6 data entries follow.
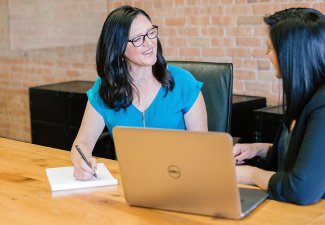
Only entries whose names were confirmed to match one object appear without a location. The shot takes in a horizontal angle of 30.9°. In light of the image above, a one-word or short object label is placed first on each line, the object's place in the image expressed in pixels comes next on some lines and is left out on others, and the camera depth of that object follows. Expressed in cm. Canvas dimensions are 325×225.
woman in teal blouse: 240
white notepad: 193
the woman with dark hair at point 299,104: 163
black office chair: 252
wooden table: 159
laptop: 150
